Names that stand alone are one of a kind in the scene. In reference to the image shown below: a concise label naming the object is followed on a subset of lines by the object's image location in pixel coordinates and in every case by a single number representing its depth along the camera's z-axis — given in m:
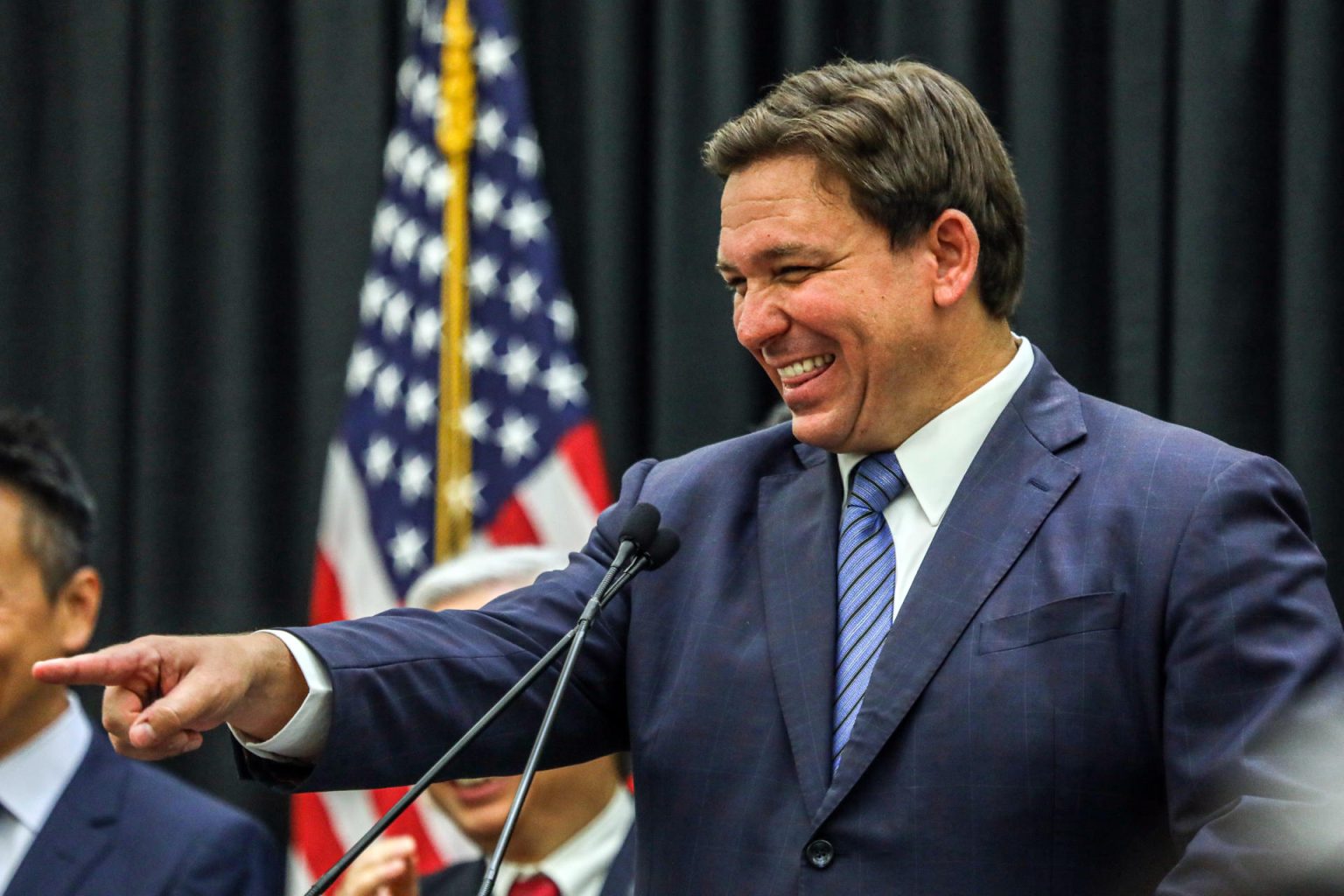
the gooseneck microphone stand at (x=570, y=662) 3.74
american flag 5.30
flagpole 5.36
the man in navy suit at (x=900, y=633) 3.79
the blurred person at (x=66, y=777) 4.61
